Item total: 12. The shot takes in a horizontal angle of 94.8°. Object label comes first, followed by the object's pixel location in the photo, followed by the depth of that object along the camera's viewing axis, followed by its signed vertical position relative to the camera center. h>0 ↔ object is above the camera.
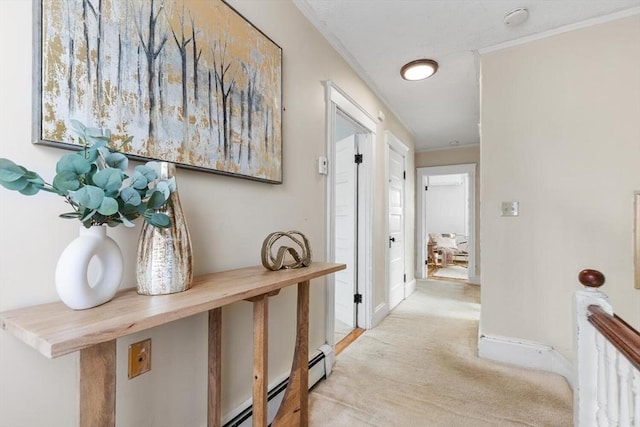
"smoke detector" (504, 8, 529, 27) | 1.92 +1.32
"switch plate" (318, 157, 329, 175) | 2.03 +0.34
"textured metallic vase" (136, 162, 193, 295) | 0.87 -0.13
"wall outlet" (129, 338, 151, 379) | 0.97 -0.49
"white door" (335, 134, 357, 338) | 2.98 -0.19
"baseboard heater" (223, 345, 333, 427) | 1.32 -0.95
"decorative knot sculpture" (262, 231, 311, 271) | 1.29 -0.18
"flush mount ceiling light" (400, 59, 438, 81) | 2.48 +1.27
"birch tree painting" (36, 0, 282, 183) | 0.81 +0.47
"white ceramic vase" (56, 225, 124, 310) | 0.68 -0.13
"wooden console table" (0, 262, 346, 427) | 0.57 -0.24
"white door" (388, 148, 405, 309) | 3.62 -0.18
